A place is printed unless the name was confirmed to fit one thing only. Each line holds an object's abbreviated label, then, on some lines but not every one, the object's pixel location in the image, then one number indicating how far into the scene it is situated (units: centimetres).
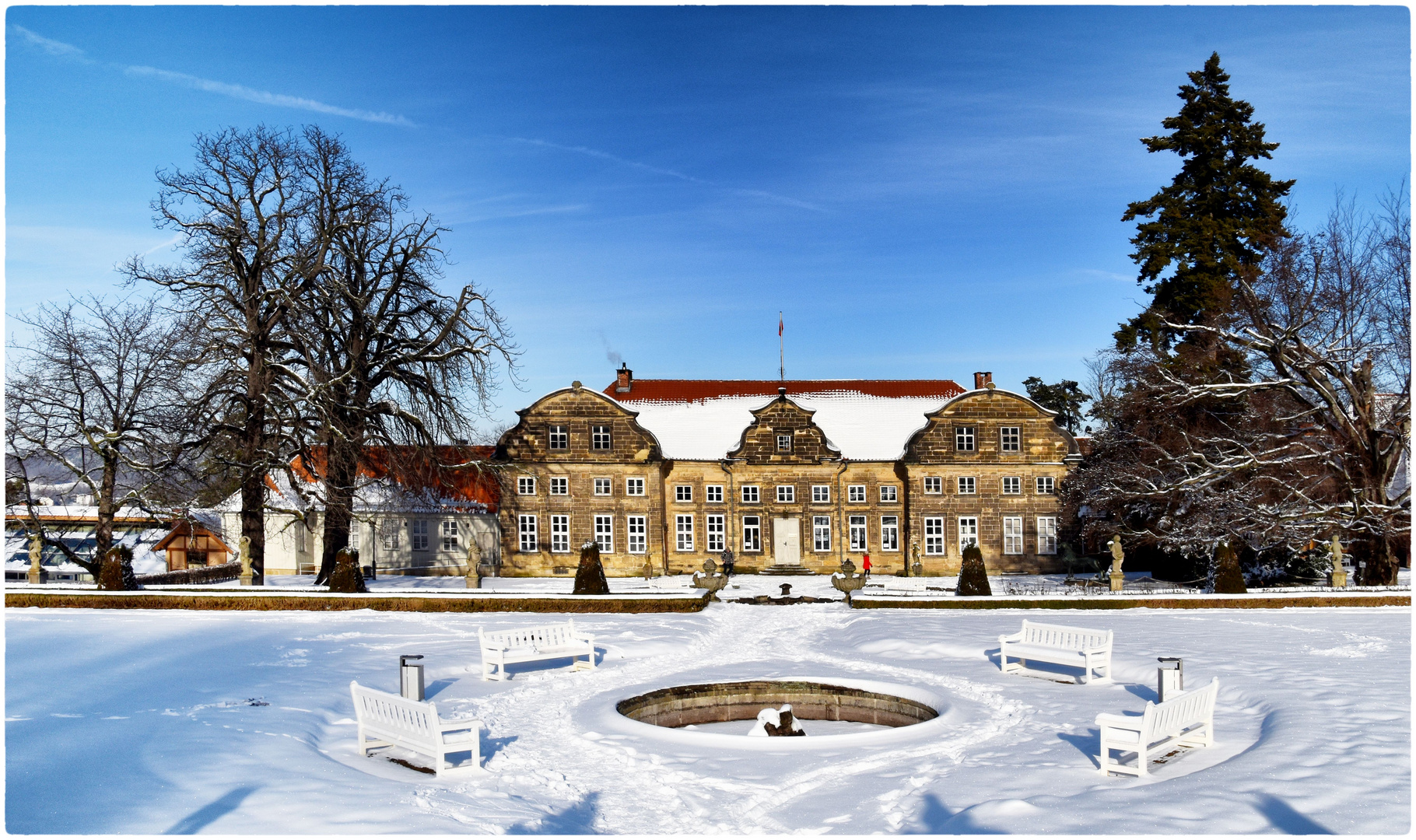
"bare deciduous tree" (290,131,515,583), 2911
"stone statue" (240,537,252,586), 2892
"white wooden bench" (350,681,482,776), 1012
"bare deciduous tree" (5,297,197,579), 2736
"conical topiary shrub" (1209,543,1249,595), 2520
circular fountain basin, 1417
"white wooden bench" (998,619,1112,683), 1506
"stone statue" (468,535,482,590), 2969
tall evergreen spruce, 3581
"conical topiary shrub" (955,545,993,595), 2642
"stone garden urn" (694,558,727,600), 2680
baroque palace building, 3934
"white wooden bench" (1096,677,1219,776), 996
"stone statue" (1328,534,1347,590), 2700
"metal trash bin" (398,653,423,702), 1320
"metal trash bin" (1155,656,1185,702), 1273
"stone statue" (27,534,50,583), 2883
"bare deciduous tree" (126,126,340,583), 2802
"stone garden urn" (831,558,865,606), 2652
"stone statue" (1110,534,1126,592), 2900
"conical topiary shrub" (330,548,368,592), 2670
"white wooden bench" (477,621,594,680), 1581
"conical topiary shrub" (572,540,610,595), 2645
